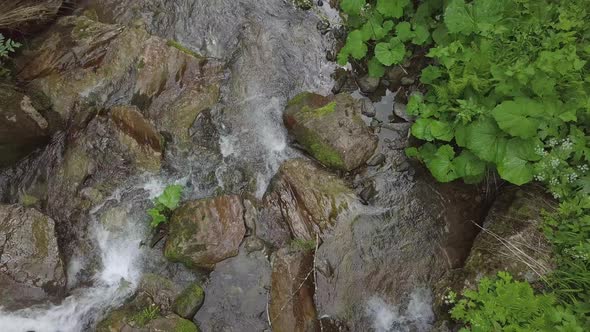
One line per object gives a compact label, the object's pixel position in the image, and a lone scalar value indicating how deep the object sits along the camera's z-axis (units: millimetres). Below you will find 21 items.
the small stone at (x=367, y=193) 5293
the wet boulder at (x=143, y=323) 4391
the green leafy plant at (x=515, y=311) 3471
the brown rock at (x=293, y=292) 4633
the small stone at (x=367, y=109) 5727
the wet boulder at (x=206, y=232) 4848
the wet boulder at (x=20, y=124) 5023
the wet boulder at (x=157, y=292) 4715
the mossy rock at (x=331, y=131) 5309
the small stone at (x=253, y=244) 5055
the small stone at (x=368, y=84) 5793
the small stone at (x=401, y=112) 5609
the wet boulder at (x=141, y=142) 5398
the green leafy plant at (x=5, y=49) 5117
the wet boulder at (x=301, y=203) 5133
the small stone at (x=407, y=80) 5703
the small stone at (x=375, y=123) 5646
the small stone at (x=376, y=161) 5461
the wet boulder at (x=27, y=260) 4574
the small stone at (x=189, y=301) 4629
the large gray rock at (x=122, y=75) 5617
